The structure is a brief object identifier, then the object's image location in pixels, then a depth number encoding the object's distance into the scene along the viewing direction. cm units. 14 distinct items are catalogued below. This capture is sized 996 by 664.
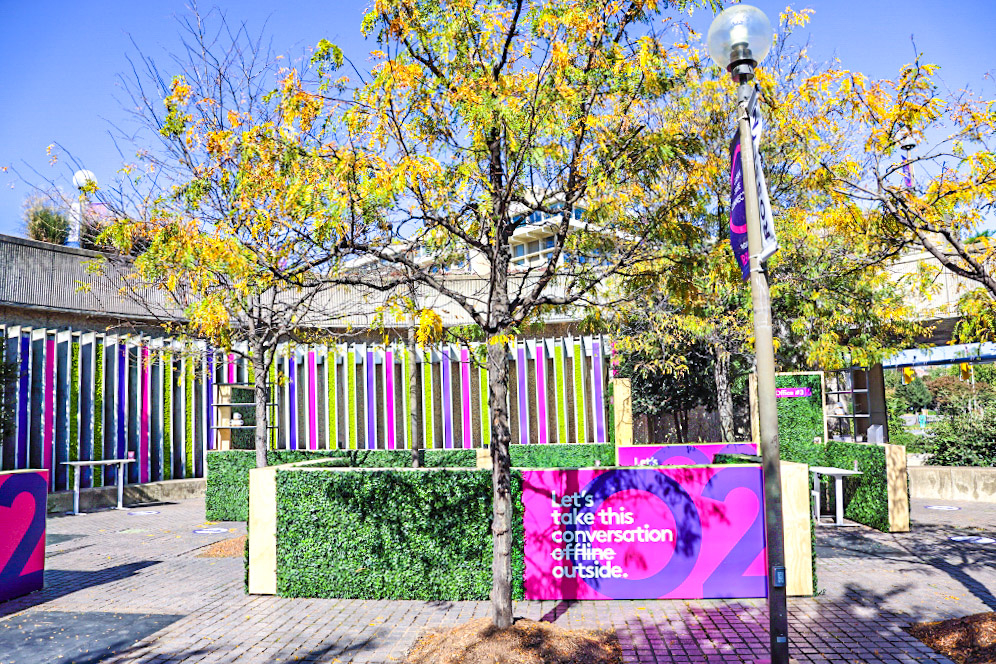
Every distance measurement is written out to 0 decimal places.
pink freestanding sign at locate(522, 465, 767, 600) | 808
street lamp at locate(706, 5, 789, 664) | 509
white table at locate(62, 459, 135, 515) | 1630
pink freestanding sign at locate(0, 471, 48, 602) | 863
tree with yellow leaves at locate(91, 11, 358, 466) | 694
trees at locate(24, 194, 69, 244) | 2269
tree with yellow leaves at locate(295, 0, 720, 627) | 655
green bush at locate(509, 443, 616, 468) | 1612
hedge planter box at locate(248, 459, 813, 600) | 808
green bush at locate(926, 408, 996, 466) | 1717
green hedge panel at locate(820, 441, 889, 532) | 1216
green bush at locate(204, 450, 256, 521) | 1439
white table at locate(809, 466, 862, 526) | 1242
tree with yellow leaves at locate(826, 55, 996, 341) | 738
